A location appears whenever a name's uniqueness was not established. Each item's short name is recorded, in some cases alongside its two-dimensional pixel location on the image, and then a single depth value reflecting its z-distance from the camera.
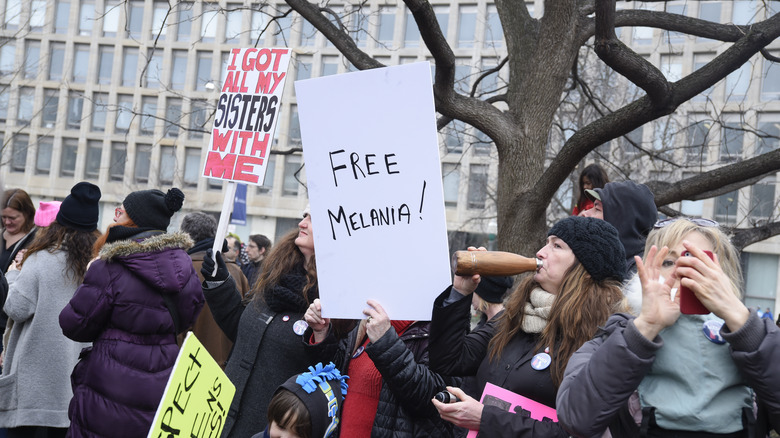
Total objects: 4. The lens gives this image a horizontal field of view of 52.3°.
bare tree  5.34
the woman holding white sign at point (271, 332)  3.82
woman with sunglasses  2.01
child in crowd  3.17
